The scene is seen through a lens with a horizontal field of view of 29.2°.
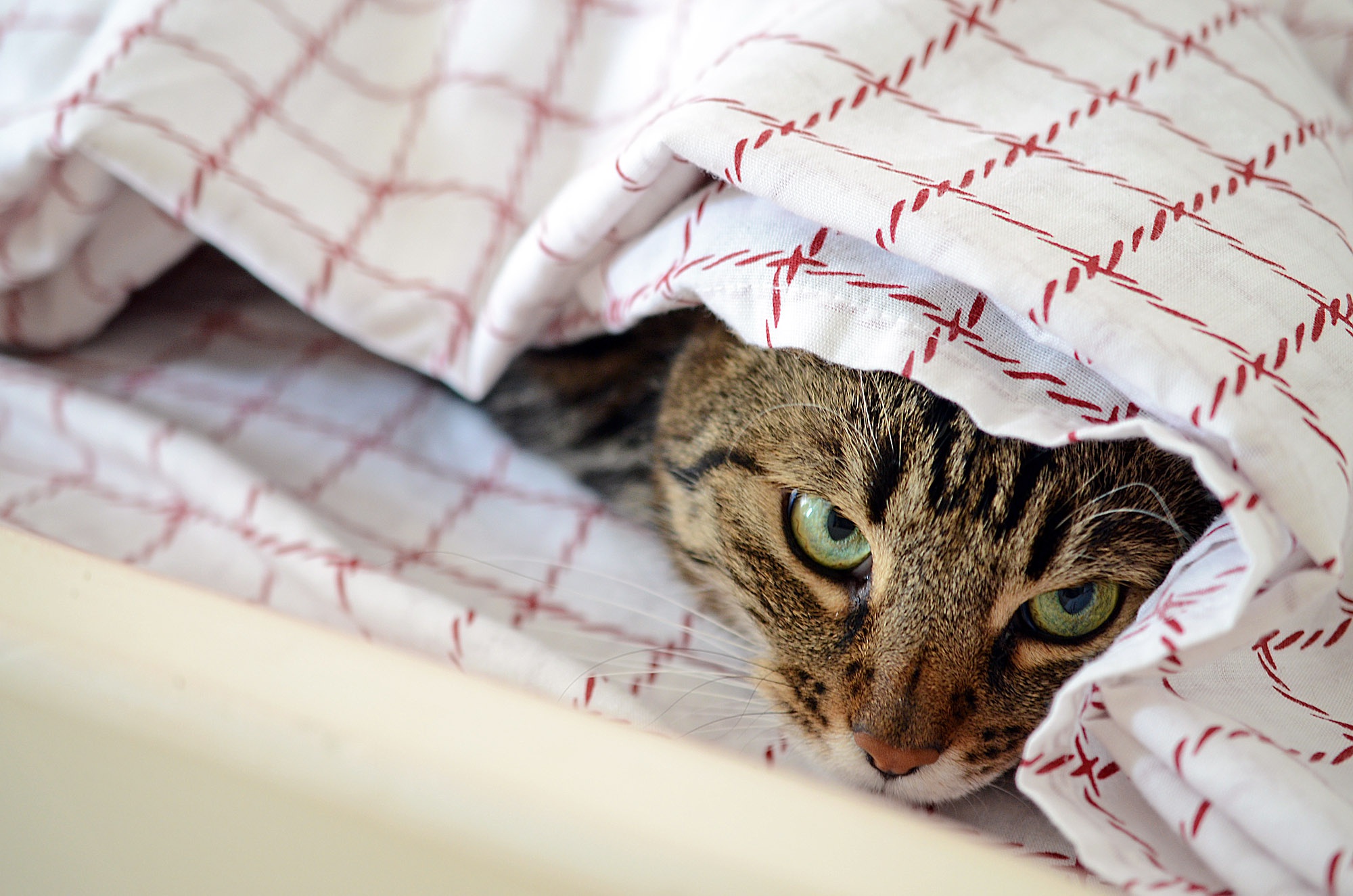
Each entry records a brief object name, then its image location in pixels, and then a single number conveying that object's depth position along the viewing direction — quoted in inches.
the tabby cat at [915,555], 17.8
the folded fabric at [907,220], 16.7
